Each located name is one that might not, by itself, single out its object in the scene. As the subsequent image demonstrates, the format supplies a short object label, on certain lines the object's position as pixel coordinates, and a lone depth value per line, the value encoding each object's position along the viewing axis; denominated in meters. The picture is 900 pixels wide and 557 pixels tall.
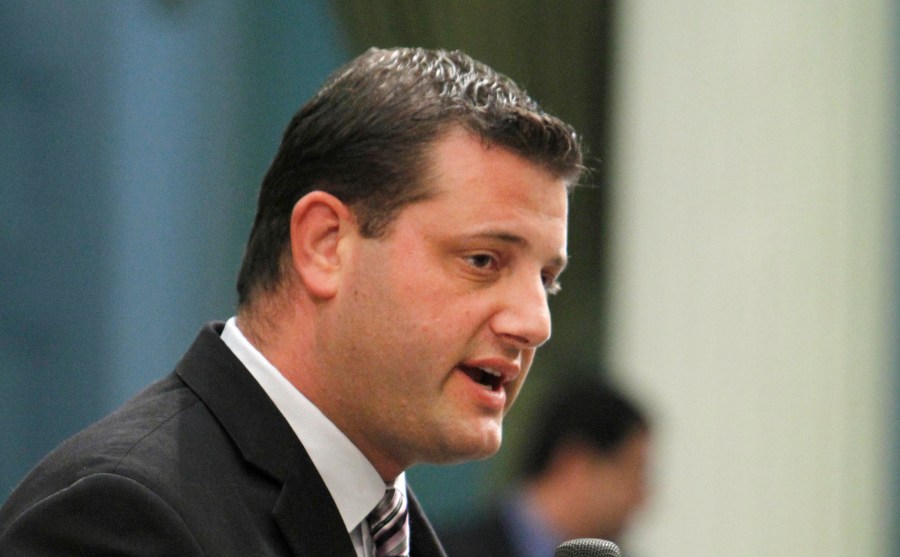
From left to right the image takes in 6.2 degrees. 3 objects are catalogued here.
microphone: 4.68
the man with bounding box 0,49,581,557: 4.73
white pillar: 7.28
